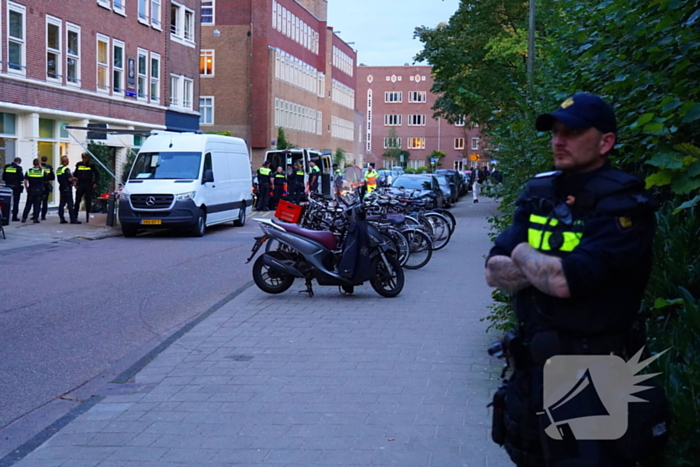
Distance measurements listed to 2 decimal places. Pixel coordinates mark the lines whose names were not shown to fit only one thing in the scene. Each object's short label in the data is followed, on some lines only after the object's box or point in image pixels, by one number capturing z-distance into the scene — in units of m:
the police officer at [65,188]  23.64
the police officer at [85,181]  24.06
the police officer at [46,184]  24.11
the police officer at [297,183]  29.75
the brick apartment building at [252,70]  60.91
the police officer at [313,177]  31.48
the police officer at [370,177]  34.50
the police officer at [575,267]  2.98
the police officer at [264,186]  33.62
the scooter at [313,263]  11.52
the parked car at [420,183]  32.14
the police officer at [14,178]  23.33
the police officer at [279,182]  33.22
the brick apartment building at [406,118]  120.00
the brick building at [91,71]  28.28
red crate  12.54
